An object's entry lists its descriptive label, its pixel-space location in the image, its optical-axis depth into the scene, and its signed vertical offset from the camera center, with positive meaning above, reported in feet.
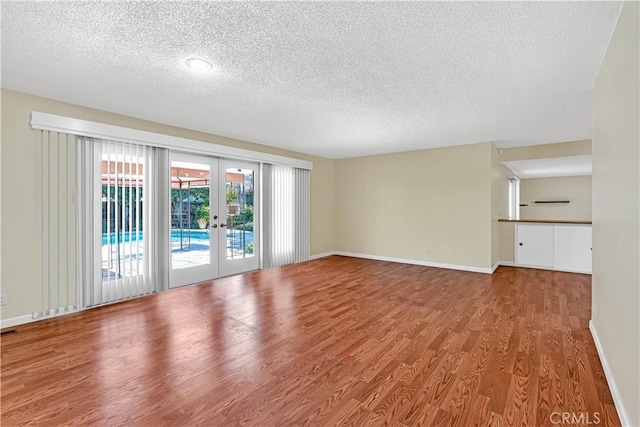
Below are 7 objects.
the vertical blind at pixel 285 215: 20.12 -0.19
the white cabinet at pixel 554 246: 17.94 -2.18
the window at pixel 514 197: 27.27 +1.44
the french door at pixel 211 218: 15.49 -0.34
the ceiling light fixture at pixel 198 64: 8.15 +4.12
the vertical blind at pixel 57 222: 10.93 -0.37
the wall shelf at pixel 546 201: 31.19 +1.09
